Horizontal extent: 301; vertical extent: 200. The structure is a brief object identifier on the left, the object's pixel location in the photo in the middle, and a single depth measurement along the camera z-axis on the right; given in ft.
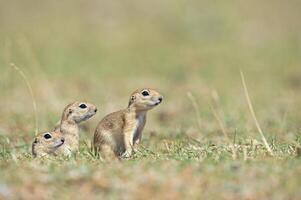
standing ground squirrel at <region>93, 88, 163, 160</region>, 45.93
